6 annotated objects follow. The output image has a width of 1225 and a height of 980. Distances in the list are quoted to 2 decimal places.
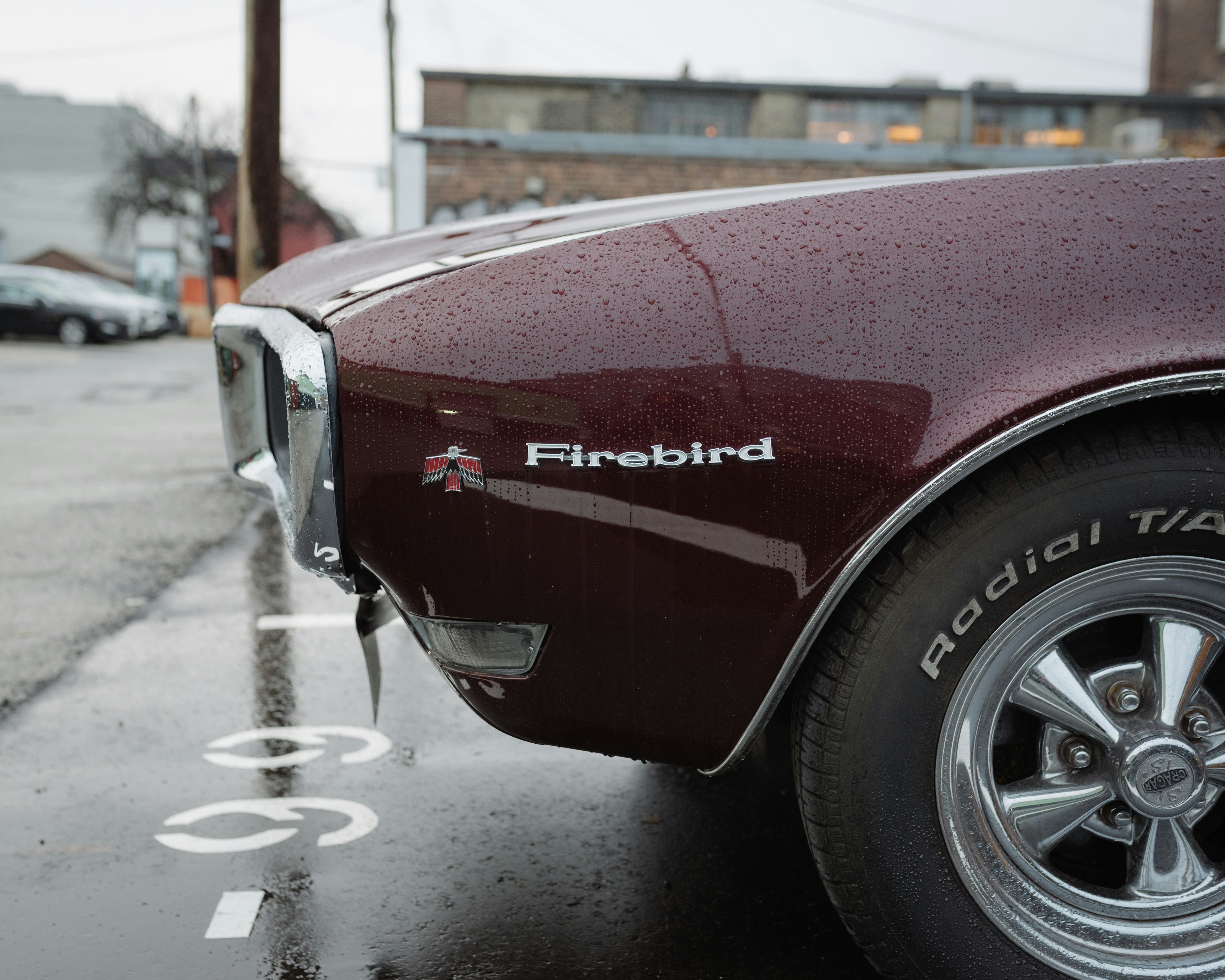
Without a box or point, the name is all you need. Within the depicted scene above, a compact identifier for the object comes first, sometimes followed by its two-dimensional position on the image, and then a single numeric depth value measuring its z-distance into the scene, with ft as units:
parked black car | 72.84
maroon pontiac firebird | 4.68
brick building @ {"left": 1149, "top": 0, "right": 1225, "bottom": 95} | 93.09
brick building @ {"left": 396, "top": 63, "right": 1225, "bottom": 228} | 56.08
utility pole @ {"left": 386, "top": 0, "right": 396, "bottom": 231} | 74.43
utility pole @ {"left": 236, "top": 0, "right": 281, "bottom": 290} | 24.54
